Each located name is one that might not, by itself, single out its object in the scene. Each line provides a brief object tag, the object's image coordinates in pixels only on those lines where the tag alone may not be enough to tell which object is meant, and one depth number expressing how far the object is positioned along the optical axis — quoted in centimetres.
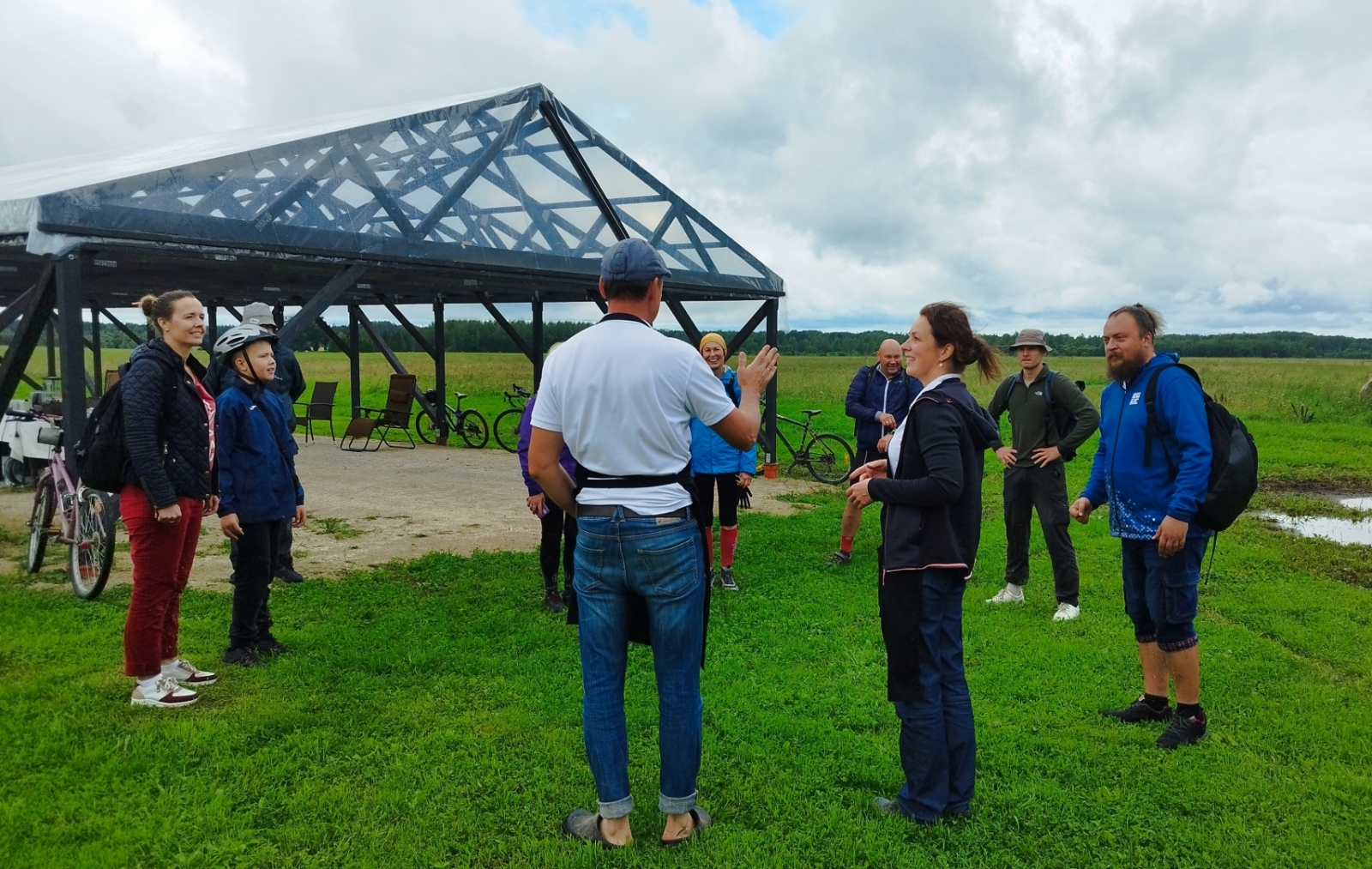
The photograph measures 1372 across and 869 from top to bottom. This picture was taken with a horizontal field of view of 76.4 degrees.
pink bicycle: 543
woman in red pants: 375
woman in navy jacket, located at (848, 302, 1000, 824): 281
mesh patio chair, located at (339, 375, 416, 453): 1390
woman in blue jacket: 561
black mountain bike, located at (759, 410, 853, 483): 1166
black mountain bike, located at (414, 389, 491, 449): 1516
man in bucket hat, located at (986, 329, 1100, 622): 547
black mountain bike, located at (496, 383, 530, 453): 1492
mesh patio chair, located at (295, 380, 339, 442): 1480
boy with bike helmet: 434
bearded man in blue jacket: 344
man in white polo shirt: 253
